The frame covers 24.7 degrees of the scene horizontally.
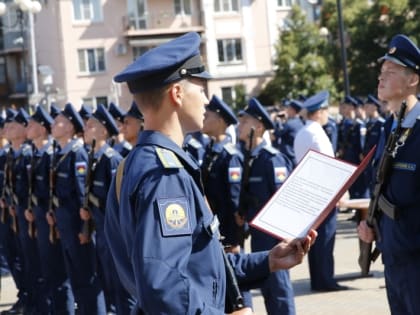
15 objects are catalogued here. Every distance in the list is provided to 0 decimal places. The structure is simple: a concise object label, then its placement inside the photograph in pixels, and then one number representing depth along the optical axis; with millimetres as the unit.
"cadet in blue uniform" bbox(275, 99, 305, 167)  17359
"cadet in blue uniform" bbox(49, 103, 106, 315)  9438
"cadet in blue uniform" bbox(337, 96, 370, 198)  19016
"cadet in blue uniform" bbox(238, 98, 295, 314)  8508
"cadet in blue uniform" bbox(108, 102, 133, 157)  10086
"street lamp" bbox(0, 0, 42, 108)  25797
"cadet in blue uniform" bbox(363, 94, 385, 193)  17078
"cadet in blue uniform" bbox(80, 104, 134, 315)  8547
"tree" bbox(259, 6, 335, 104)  49031
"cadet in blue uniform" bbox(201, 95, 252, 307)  9062
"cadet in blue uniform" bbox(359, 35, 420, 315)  5797
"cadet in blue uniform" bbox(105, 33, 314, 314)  3436
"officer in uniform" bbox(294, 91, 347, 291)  10609
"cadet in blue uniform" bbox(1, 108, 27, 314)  11391
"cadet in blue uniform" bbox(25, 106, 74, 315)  10062
